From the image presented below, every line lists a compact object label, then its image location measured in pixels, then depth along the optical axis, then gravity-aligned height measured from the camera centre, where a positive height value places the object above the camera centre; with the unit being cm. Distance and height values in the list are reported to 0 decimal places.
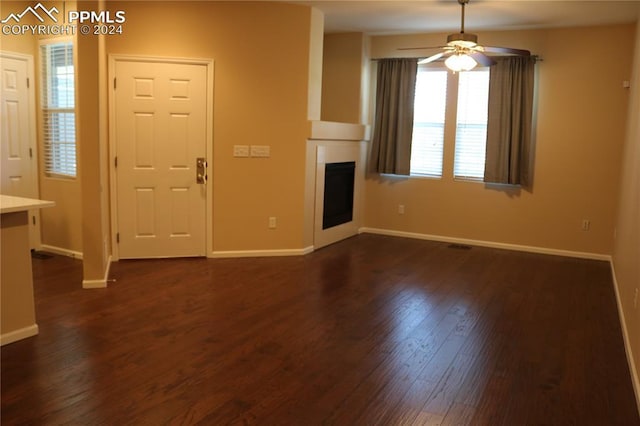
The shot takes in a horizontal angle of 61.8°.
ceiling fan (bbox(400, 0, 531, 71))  468 +95
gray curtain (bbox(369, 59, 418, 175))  706 +56
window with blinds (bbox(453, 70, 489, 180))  673 +44
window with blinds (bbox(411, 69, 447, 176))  700 +46
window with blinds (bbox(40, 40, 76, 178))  543 +39
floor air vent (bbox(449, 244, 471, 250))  674 -112
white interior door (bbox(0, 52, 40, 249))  541 +17
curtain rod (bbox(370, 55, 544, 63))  634 +122
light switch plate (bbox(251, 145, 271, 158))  577 +1
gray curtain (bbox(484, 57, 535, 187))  640 +47
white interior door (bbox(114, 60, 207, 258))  539 -7
